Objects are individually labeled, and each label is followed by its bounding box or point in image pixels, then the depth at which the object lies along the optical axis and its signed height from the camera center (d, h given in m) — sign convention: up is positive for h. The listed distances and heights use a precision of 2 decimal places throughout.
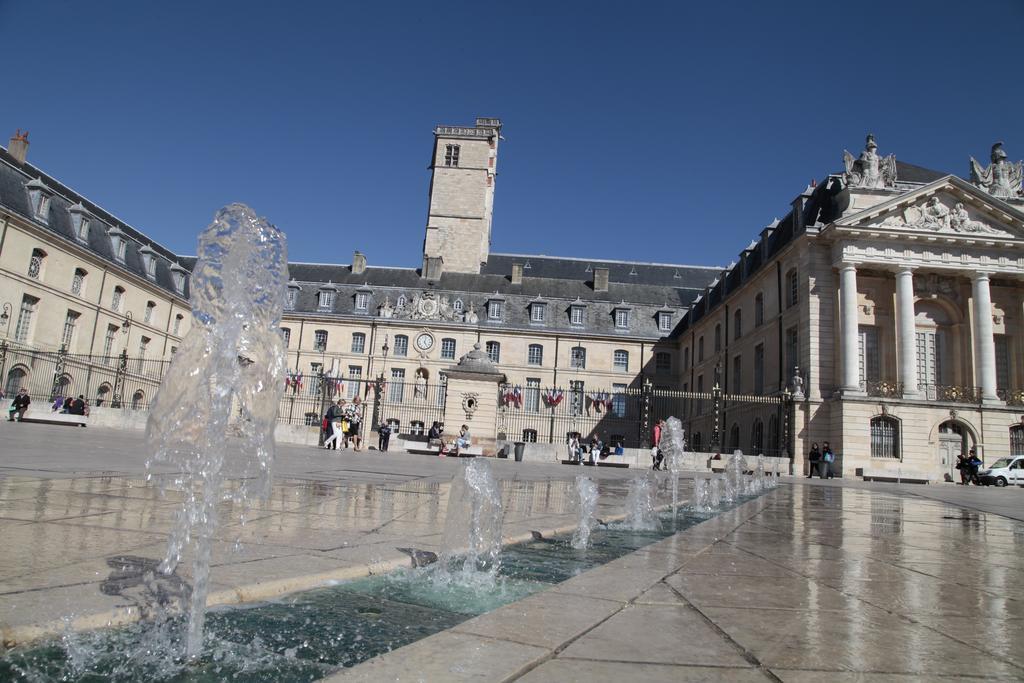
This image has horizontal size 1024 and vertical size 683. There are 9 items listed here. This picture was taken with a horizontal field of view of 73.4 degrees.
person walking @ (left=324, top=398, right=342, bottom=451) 20.89 -0.09
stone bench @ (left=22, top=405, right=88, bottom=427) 23.39 -0.52
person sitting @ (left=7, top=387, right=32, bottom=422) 22.55 -0.17
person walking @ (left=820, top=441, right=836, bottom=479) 24.00 -0.19
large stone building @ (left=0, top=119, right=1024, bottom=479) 25.69 +6.37
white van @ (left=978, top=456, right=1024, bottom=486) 22.92 -0.19
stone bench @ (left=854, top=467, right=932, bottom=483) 23.94 -0.53
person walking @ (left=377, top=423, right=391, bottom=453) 24.25 -0.37
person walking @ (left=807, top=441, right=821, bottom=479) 24.27 -0.20
